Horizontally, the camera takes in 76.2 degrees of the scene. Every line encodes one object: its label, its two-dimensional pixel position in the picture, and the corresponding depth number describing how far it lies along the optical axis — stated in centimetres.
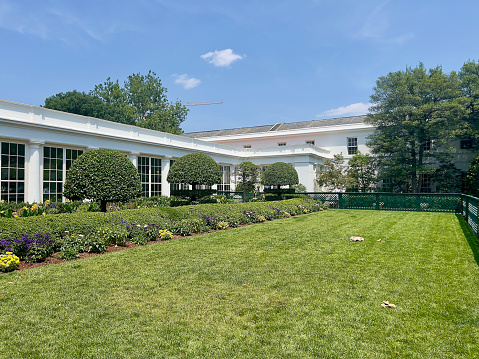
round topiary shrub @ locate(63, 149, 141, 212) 877
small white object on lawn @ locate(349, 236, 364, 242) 800
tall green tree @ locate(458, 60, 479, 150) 2397
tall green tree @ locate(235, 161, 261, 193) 2005
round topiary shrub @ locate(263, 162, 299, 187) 1977
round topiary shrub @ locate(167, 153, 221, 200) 1408
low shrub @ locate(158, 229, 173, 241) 820
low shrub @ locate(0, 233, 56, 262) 566
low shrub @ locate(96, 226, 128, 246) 718
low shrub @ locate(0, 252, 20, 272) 522
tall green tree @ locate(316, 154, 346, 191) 2559
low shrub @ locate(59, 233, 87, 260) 617
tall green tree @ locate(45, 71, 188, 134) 4362
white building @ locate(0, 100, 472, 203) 1372
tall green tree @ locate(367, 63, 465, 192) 2397
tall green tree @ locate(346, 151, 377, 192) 2788
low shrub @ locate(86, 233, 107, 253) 672
